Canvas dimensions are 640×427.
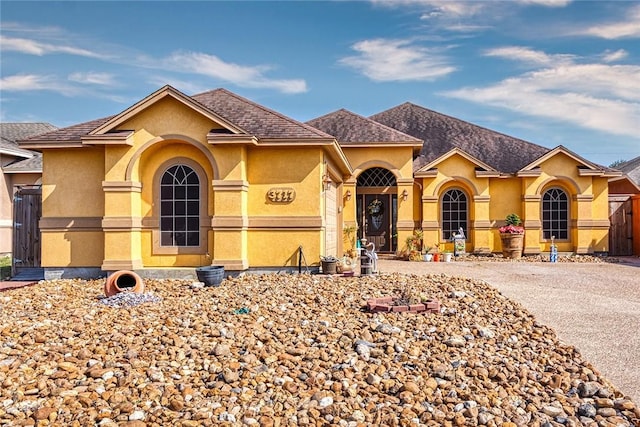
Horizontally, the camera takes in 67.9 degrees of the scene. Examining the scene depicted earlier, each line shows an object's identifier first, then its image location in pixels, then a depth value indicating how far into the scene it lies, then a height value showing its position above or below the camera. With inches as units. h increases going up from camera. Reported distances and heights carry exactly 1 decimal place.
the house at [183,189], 417.7 +32.5
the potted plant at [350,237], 647.1 -18.6
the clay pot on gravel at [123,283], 329.4 -41.9
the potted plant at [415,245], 634.2 -31.1
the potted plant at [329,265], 427.8 -37.3
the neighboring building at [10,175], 663.1 +71.0
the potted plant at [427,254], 623.2 -41.2
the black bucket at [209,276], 371.2 -40.3
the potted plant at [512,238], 640.4 -20.9
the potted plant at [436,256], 625.6 -43.4
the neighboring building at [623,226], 708.7 -5.8
